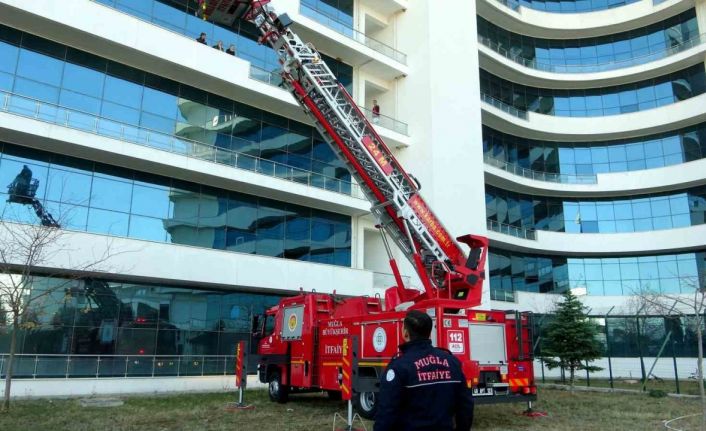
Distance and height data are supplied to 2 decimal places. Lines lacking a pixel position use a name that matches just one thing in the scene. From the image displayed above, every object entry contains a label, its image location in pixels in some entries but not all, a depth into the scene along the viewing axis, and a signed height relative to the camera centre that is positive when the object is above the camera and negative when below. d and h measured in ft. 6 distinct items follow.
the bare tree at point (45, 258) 56.90 +8.45
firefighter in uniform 12.78 -1.19
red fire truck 40.70 +3.55
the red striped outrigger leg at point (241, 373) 50.06 -3.19
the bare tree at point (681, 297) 93.86 +9.08
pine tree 75.15 +0.65
